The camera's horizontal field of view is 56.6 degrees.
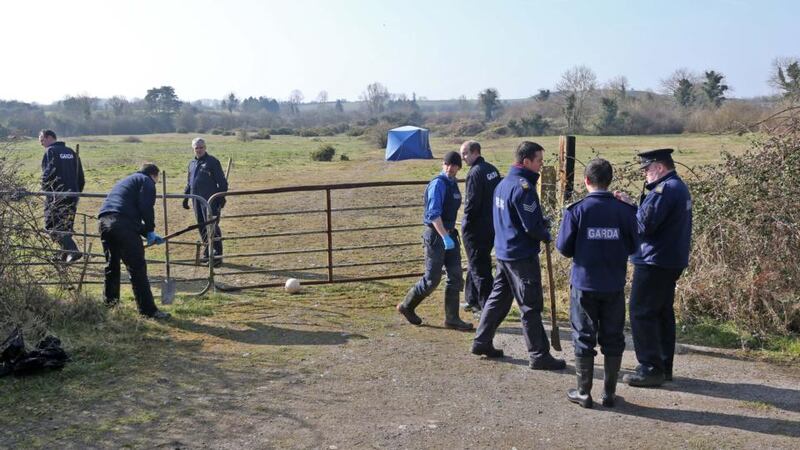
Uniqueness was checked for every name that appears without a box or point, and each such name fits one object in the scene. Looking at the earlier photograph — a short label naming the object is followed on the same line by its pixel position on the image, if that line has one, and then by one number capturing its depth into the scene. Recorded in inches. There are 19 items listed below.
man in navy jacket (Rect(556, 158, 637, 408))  198.5
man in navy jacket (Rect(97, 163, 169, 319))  287.0
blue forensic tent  1336.1
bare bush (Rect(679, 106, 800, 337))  266.4
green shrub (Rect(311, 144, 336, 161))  1427.2
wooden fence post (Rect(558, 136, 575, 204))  356.2
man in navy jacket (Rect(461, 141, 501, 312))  267.4
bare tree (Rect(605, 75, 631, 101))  2651.6
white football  344.5
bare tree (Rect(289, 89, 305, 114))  6328.7
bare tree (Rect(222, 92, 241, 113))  5582.7
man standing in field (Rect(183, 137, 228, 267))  402.6
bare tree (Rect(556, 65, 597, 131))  2483.4
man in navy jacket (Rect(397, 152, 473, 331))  267.1
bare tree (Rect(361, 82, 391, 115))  5787.4
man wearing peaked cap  213.0
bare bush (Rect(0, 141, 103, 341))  256.0
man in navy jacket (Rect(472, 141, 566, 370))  220.7
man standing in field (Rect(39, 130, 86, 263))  391.1
